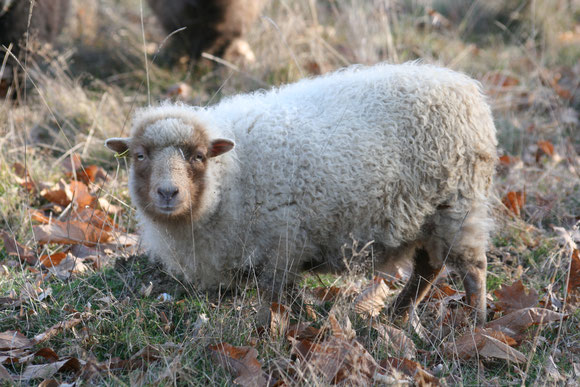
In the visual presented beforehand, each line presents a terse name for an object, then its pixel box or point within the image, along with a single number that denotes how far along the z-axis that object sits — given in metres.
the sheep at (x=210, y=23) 13.92
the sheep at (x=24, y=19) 12.52
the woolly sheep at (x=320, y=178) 6.56
